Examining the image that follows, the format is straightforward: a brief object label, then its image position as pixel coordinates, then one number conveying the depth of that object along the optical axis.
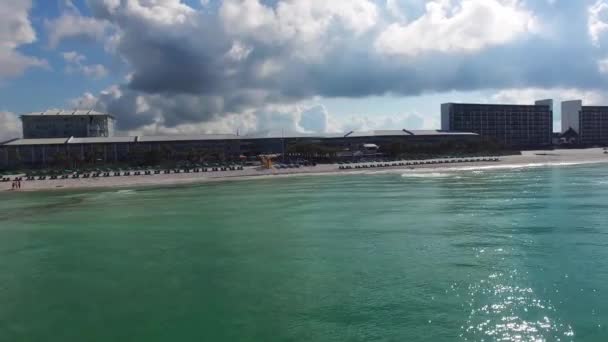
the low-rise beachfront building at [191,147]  93.50
